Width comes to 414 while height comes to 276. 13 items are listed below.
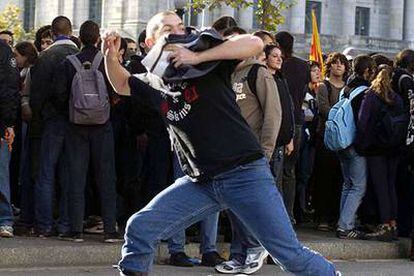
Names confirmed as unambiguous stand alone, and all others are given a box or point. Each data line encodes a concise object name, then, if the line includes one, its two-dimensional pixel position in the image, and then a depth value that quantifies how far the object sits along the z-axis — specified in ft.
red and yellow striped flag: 70.79
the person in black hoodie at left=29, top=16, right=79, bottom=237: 37.88
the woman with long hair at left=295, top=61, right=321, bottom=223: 45.14
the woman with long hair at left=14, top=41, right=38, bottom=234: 39.32
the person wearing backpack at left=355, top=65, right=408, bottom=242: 41.91
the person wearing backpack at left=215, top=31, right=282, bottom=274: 33.86
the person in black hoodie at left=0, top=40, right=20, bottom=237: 36.14
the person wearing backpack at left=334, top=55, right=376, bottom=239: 42.80
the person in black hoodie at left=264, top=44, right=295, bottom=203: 35.88
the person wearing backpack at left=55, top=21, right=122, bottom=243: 36.91
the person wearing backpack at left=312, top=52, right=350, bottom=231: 45.34
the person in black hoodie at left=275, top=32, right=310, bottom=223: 39.55
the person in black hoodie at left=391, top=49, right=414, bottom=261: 41.83
